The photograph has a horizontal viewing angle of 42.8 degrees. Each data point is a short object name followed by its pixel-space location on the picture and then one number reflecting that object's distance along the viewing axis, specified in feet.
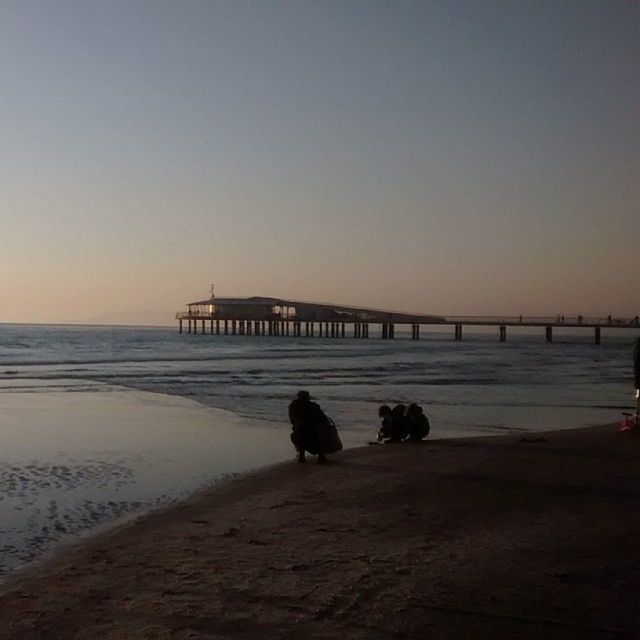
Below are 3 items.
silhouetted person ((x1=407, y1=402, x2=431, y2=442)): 42.93
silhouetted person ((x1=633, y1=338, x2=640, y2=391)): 41.83
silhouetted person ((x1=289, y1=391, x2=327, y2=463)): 37.37
